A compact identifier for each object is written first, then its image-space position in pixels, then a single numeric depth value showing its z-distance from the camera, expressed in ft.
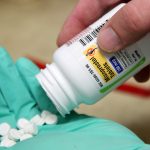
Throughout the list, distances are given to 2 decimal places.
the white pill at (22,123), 1.03
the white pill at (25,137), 1.00
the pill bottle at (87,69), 0.91
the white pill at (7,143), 0.99
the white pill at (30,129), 1.01
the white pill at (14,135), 1.01
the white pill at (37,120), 1.04
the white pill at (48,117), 1.04
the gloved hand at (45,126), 0.94
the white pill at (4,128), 1.03
